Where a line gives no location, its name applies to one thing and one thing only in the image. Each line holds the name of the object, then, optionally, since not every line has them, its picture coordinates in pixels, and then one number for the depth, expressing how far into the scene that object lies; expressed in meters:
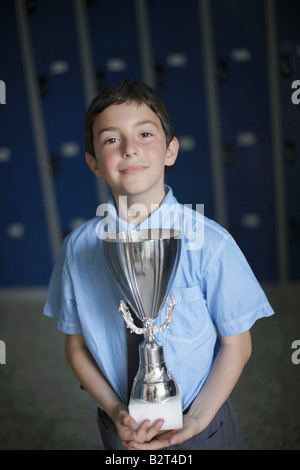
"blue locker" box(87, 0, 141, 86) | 3.12
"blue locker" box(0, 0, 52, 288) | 3.34
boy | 0.95
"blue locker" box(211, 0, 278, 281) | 3.03
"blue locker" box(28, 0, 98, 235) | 3.23
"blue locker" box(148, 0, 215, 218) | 3.08
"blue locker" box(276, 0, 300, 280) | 2.98
